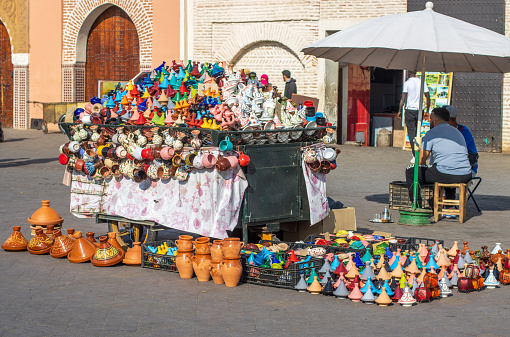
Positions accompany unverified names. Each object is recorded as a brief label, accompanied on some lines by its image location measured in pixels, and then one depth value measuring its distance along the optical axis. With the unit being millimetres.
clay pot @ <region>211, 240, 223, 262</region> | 6746
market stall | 7410
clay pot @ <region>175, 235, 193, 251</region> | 6946
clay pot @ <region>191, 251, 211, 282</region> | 6797
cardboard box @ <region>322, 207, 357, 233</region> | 8453
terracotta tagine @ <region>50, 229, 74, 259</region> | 7668
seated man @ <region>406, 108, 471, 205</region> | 9859
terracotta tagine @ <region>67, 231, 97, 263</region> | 7496
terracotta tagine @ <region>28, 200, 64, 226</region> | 8164
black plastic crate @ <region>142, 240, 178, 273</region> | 7227
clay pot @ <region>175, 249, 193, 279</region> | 6918
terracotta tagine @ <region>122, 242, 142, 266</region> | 7441
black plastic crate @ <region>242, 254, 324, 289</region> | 6621
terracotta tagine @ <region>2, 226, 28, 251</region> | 7980
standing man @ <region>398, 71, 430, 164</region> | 14553
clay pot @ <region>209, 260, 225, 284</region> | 6734
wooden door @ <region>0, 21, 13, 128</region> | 26453
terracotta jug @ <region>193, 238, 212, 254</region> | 6836
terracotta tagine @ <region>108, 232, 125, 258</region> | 7484
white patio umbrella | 8852
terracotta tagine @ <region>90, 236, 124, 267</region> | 7348
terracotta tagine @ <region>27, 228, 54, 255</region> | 7809
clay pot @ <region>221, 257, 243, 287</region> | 6609
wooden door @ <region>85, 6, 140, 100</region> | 24109
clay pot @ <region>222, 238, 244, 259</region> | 6652
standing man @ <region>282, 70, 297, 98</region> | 16719
